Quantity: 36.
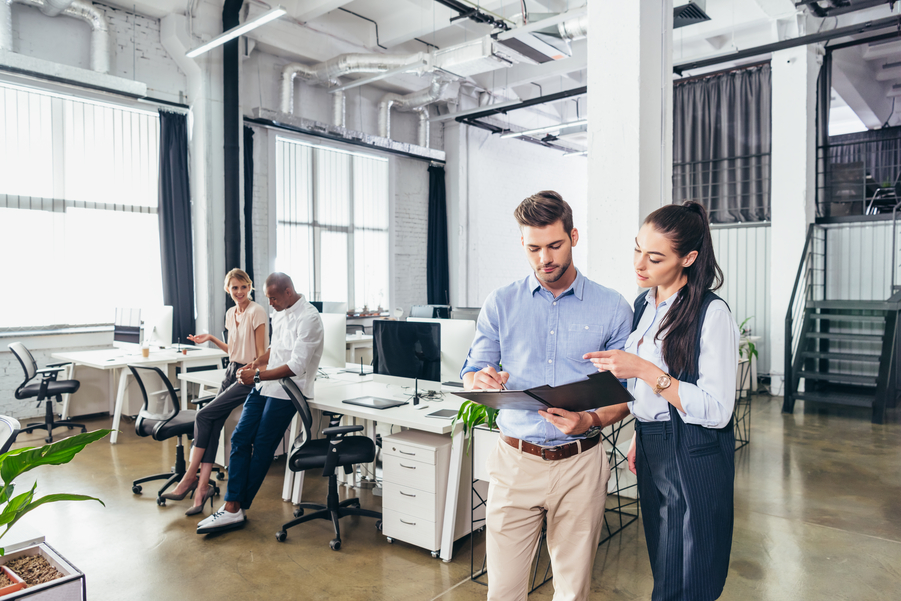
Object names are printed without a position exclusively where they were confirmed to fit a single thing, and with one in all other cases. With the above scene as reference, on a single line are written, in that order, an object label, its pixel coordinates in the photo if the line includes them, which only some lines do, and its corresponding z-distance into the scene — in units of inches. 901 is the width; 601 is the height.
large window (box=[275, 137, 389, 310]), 309.6
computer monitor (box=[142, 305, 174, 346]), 224.7
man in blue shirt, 61.9
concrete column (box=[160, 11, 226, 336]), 261.9
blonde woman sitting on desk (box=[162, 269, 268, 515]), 141.9
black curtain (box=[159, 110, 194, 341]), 261.0
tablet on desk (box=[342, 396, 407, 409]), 133.5
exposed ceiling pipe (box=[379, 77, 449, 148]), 330.6
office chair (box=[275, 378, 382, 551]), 122.2
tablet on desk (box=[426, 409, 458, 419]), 126.0
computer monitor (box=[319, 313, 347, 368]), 168.1
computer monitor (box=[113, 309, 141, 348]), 221.5
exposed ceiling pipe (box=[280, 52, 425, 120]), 283.7
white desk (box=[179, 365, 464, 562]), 116.0
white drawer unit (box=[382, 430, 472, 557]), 116.6
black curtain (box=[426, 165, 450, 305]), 374.9
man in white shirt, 130.6
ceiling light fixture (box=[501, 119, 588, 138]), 333.2
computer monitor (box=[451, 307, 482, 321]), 177.8
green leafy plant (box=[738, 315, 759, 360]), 234.3
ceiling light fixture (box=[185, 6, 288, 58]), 200.4
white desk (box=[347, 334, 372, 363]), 261.7
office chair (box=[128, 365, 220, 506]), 145.9
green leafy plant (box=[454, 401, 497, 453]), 107.0
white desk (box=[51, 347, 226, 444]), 201.6
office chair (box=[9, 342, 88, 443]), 201.0
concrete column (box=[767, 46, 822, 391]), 276.7
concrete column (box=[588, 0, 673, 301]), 138.6
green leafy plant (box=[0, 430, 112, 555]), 51.5
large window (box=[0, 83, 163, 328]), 229.6
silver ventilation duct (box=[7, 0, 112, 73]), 230.7
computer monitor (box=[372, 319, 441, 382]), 135.6
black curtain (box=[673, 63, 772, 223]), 318.7
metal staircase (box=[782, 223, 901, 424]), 238.7
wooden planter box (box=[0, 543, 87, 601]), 51.9
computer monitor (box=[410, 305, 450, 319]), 220.9
